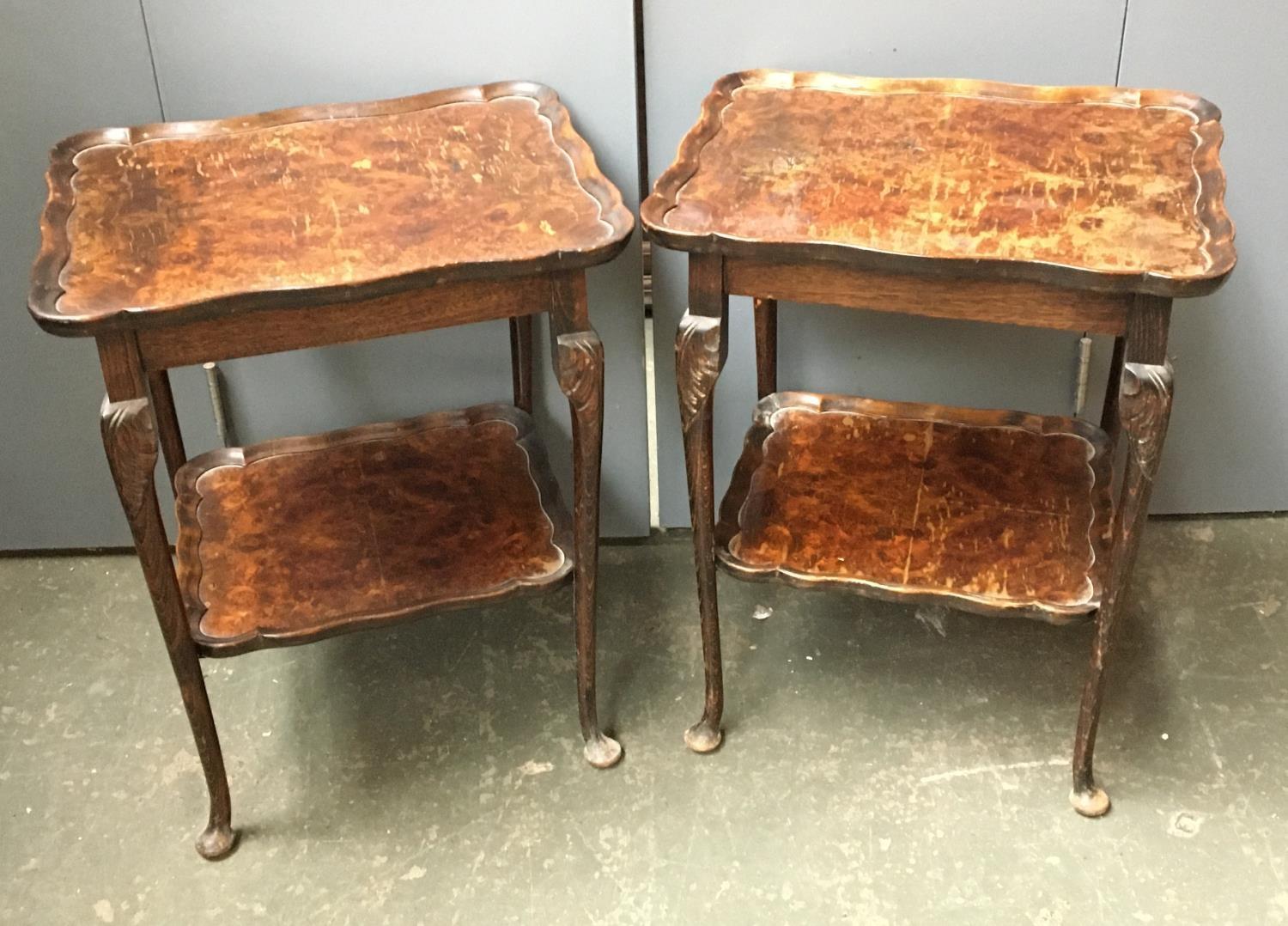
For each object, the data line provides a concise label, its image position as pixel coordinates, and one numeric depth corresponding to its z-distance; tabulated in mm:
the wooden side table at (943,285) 1295
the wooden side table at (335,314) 1288
